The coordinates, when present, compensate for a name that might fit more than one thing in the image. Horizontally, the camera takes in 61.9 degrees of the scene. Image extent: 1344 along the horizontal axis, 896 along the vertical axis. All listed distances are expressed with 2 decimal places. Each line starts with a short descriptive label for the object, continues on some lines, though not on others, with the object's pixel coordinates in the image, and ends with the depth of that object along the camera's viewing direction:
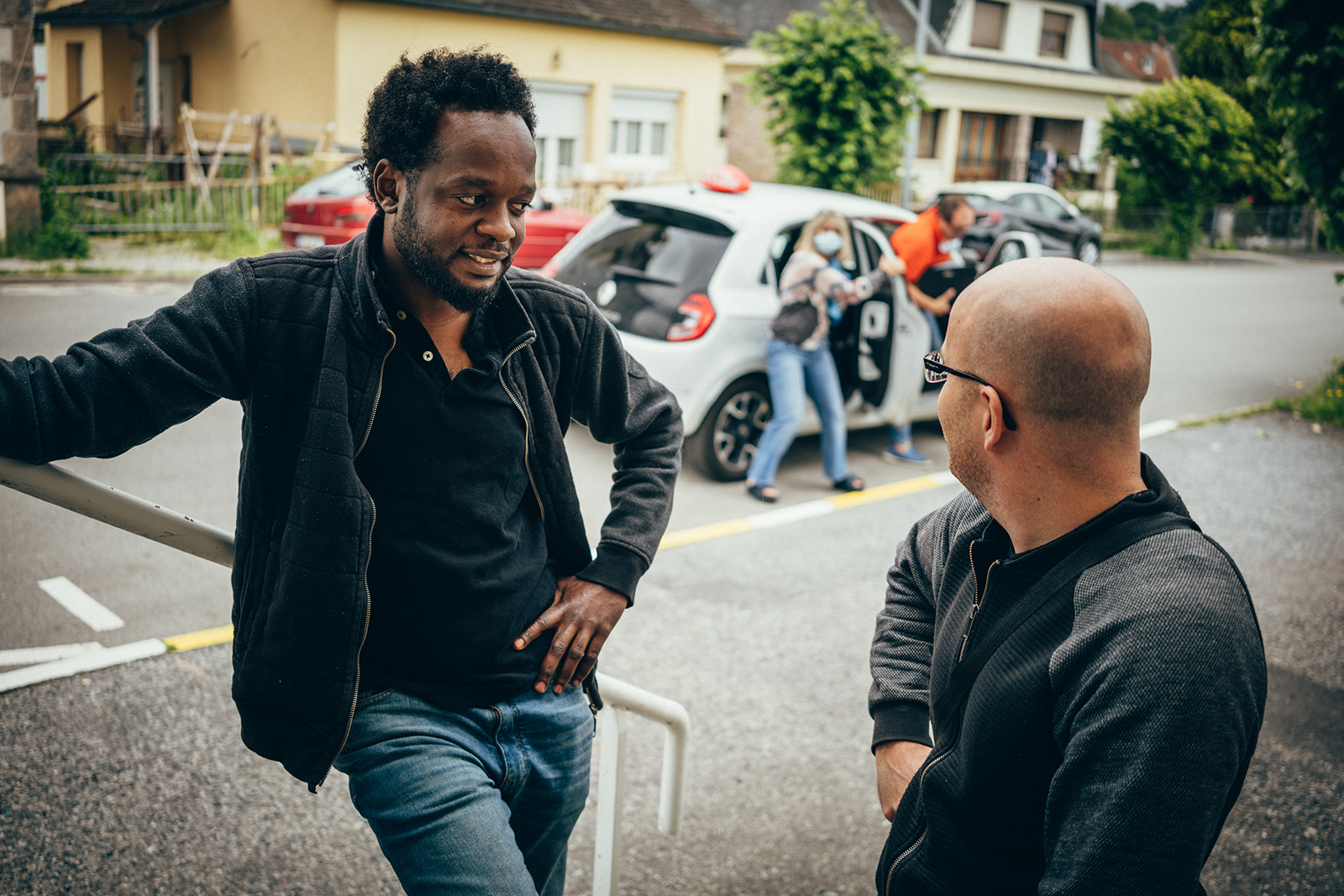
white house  32.00
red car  12.07
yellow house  20.50
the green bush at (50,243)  13.69
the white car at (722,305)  6.58
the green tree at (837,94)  19.73
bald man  1.30
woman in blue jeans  6.51
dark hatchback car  19.84
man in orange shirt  7.03
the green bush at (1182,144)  26.30
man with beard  1.73
